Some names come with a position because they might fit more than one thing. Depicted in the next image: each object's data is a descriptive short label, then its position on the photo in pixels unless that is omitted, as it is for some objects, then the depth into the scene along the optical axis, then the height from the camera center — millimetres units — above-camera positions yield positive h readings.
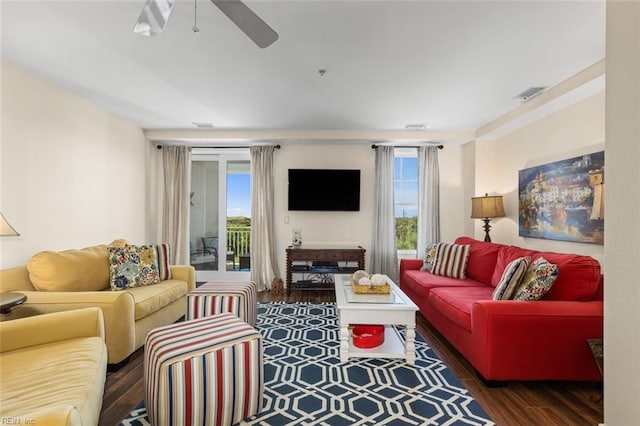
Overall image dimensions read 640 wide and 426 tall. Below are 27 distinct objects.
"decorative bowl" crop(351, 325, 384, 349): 2568 -1050
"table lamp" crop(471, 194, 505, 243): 3949 +45
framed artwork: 2691 +119
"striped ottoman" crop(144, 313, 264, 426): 1552 -881
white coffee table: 2408 -847
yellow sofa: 2287 -706
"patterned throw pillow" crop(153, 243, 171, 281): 3418 -588
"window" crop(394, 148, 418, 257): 4980 +178
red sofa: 2066 -813
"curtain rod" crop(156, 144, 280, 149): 4865 +1014
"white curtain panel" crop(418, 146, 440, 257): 4789 +205
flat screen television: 4820 +337
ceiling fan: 1400 +924
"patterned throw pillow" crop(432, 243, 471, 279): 3598 -590
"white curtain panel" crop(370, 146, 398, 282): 4754 -146
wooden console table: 4465 -666
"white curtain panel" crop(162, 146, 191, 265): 4812 +117
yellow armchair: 1194 -777
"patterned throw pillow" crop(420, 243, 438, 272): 3903 -602
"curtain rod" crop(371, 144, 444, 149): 4808 +1023
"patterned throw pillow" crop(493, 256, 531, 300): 2361 -528
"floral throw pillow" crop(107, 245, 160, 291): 3037 -594
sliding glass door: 5109 -57
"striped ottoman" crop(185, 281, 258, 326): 2703 -823
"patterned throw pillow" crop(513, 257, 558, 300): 2229 -517
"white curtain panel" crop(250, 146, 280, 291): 4797 -207
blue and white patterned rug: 1803 -1217
